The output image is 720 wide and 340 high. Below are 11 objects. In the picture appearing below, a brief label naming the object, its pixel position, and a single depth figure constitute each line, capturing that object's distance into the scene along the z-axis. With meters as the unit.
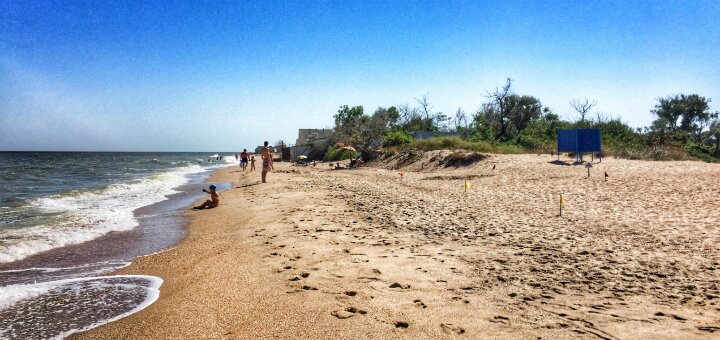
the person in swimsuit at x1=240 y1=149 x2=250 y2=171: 33.26
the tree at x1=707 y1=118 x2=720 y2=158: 26.47
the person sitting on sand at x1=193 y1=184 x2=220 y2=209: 12.71
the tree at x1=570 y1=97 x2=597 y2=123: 42.66
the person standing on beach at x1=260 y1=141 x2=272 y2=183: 18.81
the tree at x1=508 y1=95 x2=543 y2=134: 44.44
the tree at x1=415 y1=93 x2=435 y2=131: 56.44
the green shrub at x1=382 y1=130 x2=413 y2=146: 35.75
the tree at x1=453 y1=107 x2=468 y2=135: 59.59
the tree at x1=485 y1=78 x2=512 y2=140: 40.83
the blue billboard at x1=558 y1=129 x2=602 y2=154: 19.30
